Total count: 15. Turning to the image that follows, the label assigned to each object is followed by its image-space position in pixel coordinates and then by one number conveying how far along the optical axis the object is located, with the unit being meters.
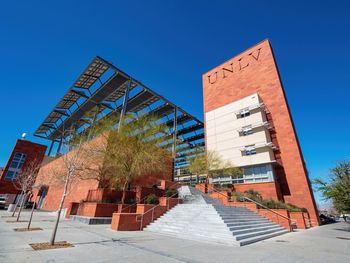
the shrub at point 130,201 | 14.86
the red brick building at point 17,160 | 35.25
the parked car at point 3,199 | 34.58
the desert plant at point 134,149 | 14.48
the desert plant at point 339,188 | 11.97
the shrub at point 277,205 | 16.19
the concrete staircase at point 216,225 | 7.90
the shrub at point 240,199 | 16.28
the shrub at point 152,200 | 13.85
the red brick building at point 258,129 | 21.66
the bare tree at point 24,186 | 14.09
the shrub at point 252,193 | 20.54
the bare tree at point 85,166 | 14.66
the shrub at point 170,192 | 16.44
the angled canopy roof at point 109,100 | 24.20
